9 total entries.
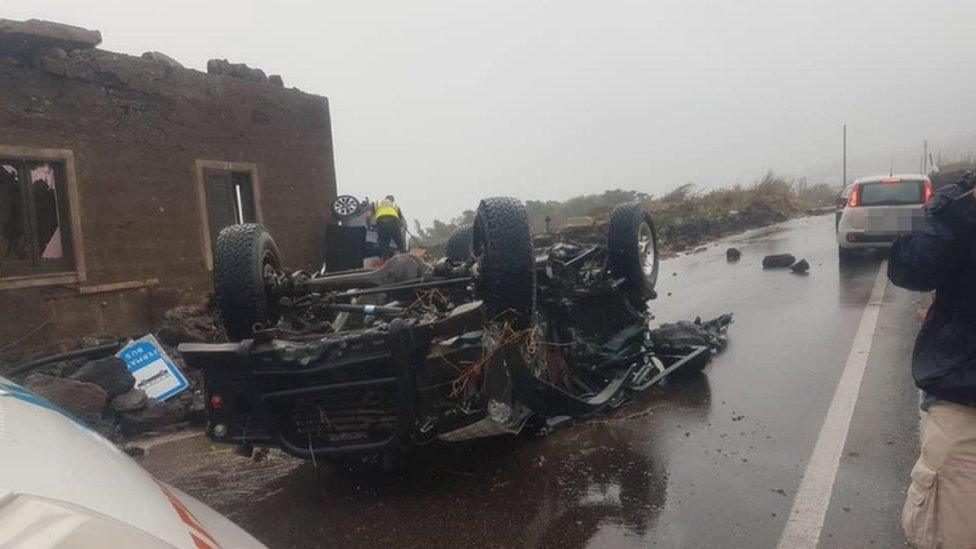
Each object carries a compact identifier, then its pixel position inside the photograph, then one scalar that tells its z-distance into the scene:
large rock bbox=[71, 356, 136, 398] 6.14
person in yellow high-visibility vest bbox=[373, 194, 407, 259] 10.15
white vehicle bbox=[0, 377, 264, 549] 1.10
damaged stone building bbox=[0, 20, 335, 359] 7.25
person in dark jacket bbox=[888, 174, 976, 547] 2.06
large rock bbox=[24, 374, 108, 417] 5.73
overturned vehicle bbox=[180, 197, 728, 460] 3.49
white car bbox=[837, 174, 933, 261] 10.88
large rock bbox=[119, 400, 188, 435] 5.95
